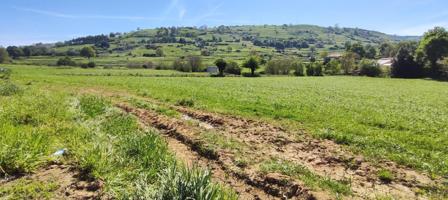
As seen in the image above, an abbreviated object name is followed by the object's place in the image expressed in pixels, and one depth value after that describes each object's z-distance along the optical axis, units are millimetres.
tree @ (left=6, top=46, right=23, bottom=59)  150625
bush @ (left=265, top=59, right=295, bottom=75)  104500
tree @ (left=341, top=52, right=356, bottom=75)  105000
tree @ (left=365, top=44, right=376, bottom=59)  173900
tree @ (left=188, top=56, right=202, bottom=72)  108169
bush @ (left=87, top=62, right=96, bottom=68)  107062
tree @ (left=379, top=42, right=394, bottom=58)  174125
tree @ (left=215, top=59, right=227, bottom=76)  91250
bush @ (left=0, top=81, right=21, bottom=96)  21812
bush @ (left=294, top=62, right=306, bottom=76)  103312
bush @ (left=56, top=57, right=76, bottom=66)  114394
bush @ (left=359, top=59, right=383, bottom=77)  93500
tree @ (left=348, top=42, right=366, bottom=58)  166875
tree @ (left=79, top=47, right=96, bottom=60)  168338
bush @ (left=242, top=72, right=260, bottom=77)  92875
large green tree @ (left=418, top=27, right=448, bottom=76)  89000
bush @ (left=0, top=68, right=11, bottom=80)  49950
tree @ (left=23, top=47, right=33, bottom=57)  159875
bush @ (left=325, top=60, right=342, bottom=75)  105750
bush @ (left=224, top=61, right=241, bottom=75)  98688
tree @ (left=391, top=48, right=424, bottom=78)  85812
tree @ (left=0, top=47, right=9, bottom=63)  114375
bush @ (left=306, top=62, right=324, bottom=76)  101312
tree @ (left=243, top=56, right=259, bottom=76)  95200
